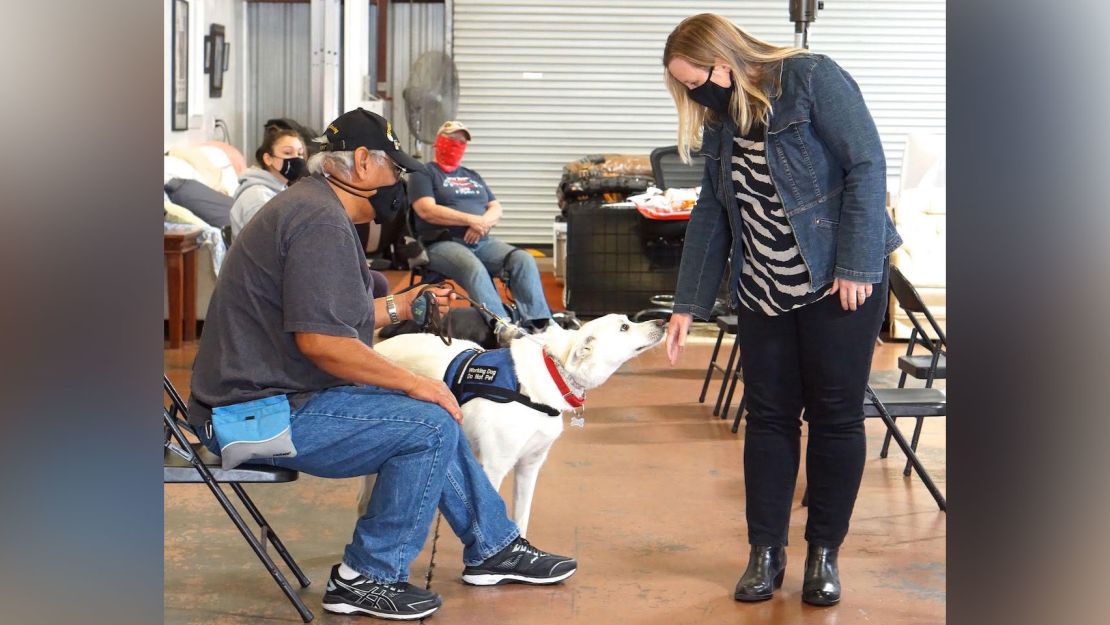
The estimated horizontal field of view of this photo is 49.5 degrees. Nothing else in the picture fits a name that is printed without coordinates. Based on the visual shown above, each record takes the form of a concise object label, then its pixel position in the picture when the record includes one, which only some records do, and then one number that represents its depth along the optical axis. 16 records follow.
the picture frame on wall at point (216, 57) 12.20
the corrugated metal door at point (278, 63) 13.52
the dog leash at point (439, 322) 3.35
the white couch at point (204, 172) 7.74
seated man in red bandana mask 6.57
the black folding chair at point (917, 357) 4.38
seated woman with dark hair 5.67
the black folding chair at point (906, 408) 3.92
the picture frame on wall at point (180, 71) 10.89
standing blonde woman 2.88
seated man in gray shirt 2.84
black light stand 4.71
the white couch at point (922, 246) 7.96
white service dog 3.33
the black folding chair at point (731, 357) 5.66
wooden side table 7.12
